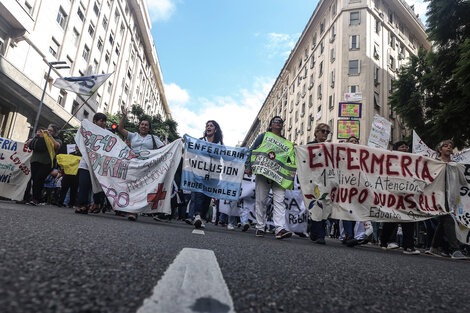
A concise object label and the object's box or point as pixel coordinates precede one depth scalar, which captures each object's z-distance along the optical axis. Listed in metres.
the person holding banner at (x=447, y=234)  4.82
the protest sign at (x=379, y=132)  9.34
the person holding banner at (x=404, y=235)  5.06
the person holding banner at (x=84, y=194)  5.12
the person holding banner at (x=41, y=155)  6.42
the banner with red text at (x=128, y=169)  5.29
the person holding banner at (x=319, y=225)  5.06
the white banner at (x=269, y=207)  7.01
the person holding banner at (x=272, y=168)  4.99
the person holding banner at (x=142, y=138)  5.72
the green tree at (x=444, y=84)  10.03
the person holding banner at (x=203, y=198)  5.09
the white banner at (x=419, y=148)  8.49
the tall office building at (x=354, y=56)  27.73
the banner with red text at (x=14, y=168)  7.31
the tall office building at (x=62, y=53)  16.89
